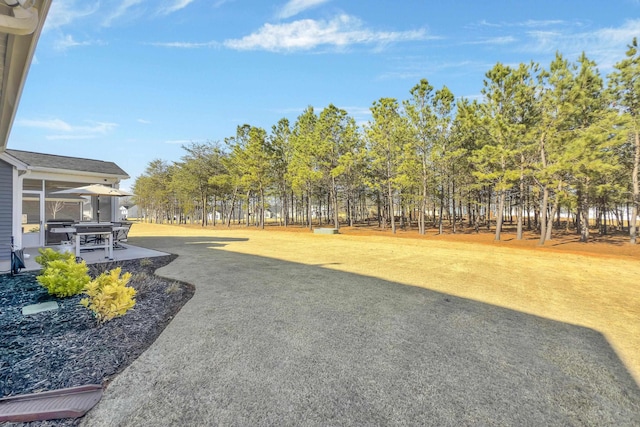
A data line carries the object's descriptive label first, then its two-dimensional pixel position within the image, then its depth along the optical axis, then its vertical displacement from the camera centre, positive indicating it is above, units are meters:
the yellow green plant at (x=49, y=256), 5.70 -0.85
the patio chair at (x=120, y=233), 10.19 -0.66
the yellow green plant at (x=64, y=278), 4.57 -1.03
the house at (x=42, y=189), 7.73 +0.94
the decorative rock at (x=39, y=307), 3.97 -1.33
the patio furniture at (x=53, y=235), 10.74 -0.72
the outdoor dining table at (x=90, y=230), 7.52 -0.37
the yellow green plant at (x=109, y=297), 3.69 -1.11
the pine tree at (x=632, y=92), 12.12 +5.42
